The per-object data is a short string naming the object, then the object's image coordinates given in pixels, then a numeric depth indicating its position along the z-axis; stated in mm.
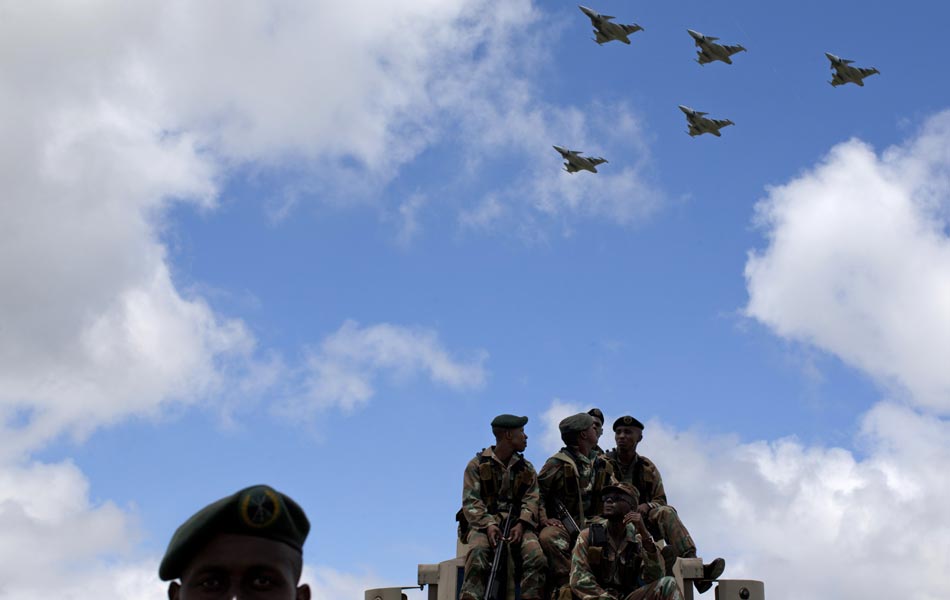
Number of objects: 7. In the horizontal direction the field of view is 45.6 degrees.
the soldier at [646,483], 9938
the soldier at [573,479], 9984
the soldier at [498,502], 9352
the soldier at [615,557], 8766
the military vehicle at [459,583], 9414
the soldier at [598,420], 10427
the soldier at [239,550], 2762
